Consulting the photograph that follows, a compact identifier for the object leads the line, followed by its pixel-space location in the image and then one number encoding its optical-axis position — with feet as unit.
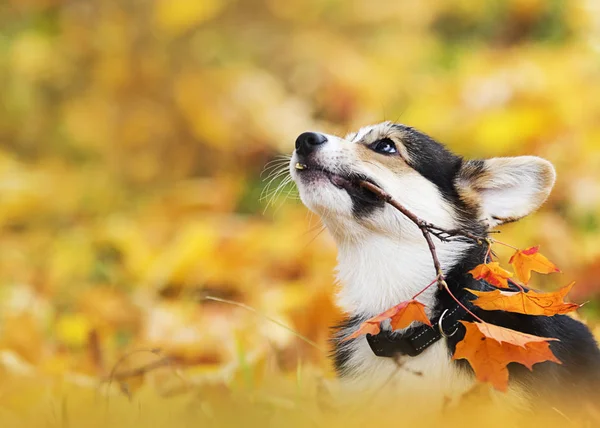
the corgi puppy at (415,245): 15.05
